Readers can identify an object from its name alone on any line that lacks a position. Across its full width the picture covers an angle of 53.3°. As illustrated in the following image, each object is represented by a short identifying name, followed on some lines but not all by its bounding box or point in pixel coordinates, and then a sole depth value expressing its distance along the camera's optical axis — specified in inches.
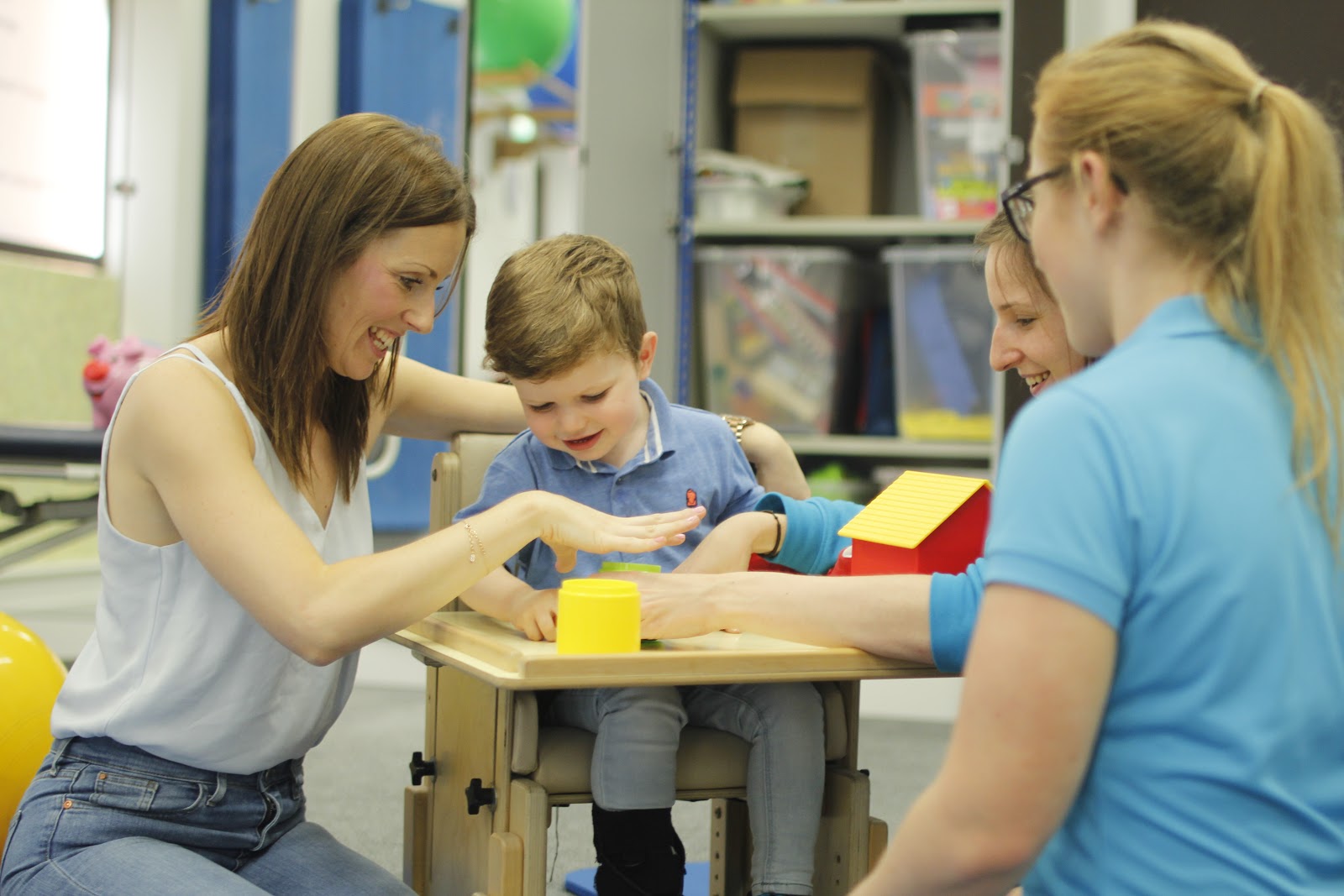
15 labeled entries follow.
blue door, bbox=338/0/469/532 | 177.8
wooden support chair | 54.9
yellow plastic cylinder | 49.1
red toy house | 57.2
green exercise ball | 215.9
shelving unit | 144.8
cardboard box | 148.7
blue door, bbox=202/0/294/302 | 175.6
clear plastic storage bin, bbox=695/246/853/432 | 147.9
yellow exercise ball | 73.8
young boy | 57.4
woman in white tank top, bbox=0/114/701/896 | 51.8
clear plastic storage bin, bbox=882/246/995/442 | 143.3
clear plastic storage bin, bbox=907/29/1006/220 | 143.5
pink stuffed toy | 124.7
